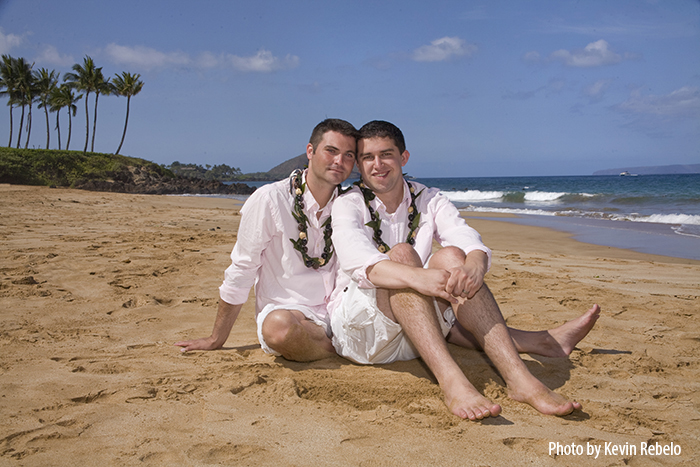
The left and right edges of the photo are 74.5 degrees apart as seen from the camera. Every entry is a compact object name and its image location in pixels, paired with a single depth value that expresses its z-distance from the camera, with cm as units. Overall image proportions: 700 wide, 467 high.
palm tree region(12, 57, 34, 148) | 3650
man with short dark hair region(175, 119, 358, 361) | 280
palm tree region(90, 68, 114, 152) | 3631
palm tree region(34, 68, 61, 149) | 3797
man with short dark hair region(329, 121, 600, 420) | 225
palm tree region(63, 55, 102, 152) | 3581
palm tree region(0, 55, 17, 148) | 3612
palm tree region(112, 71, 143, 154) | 3712
